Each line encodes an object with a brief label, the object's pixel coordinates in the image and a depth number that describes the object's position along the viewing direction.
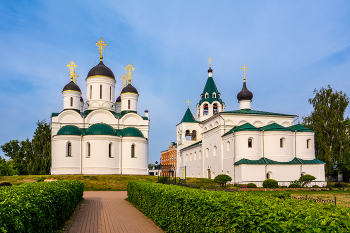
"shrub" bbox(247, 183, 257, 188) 25.42
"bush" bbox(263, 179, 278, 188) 25.26
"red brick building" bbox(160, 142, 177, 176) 76.06
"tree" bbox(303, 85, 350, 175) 35.53
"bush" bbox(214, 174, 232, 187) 26.77
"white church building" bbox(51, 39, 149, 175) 33.94
